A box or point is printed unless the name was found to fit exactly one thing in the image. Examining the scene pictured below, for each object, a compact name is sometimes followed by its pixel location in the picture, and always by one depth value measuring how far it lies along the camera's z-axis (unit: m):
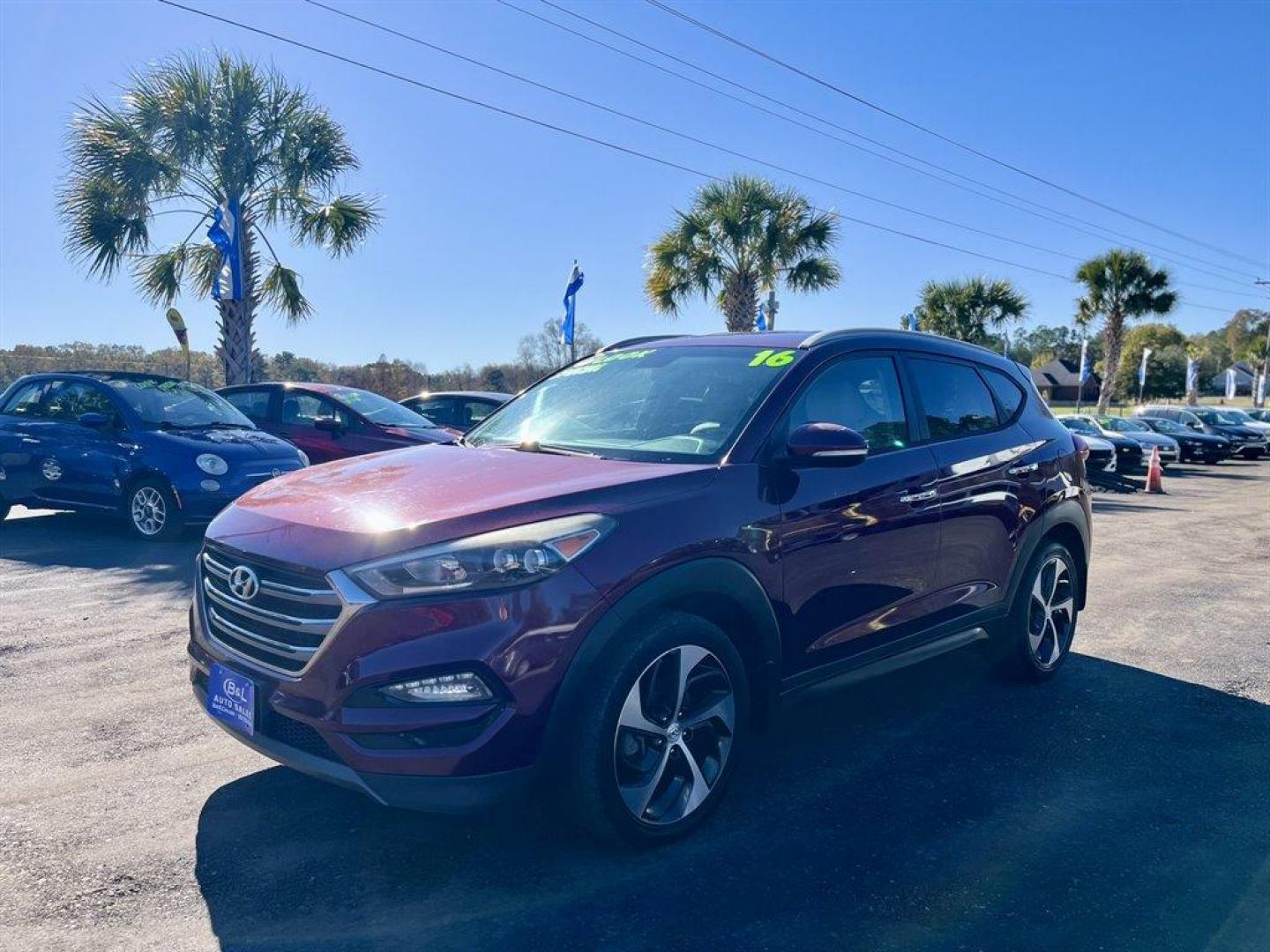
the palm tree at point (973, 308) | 31.31
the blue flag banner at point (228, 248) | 16.55
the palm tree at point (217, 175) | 15.95
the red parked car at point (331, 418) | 11.10
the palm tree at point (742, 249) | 21.66
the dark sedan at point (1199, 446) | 27.91
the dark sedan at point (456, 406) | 14.12
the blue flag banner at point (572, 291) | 20.92
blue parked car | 8.69
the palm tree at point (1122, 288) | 35.53
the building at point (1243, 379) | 97.18
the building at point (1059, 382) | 88.44
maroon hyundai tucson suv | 2.84
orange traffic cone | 18.28
